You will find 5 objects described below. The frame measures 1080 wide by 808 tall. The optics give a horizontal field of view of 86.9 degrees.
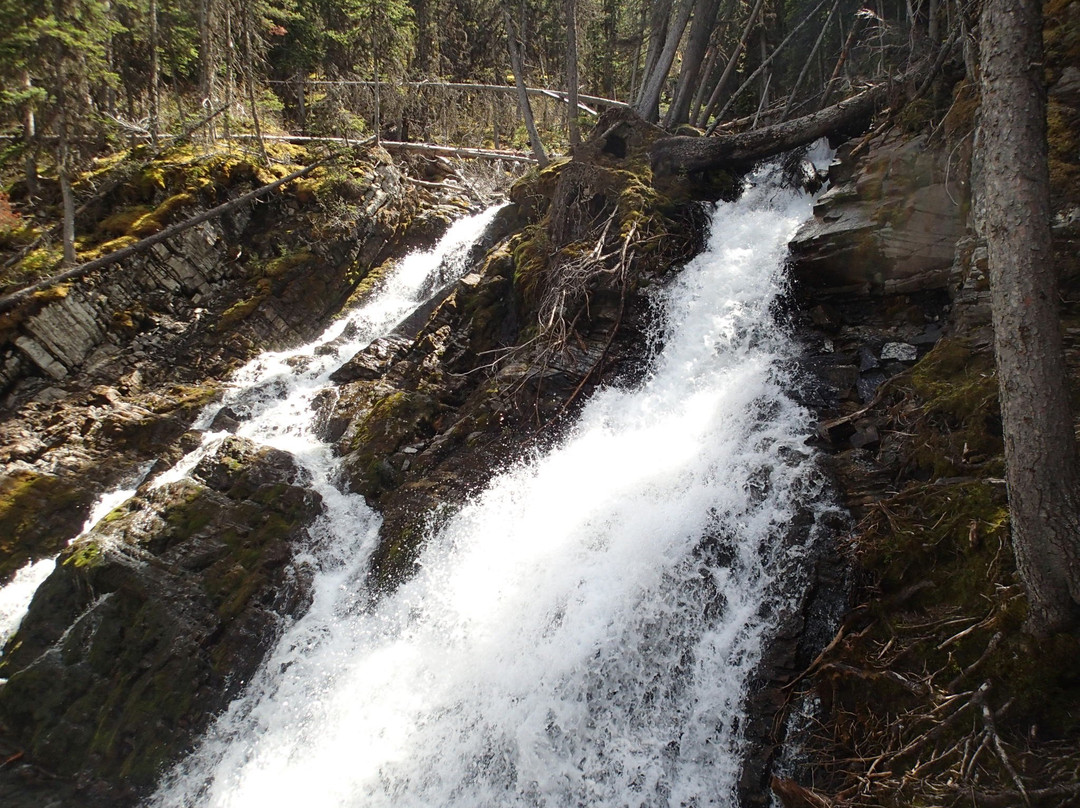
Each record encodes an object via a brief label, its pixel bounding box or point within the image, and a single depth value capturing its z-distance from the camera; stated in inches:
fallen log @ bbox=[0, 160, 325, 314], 446.0
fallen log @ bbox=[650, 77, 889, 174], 414.9
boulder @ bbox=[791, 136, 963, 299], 287.9
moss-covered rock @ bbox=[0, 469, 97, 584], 373.4
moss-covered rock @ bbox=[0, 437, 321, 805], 274.7
